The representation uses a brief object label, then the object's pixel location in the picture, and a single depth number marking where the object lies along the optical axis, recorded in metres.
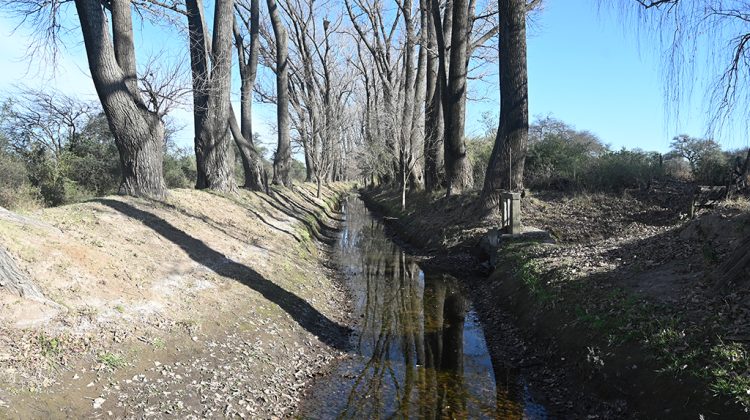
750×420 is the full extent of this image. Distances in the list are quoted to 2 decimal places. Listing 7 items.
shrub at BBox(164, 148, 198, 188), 23.91
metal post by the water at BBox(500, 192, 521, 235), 11.55
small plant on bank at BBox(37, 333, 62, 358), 4.59
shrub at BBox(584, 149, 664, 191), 14.75
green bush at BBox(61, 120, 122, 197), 15.43
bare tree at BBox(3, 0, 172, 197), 10.00
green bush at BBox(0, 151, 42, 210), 11.52
